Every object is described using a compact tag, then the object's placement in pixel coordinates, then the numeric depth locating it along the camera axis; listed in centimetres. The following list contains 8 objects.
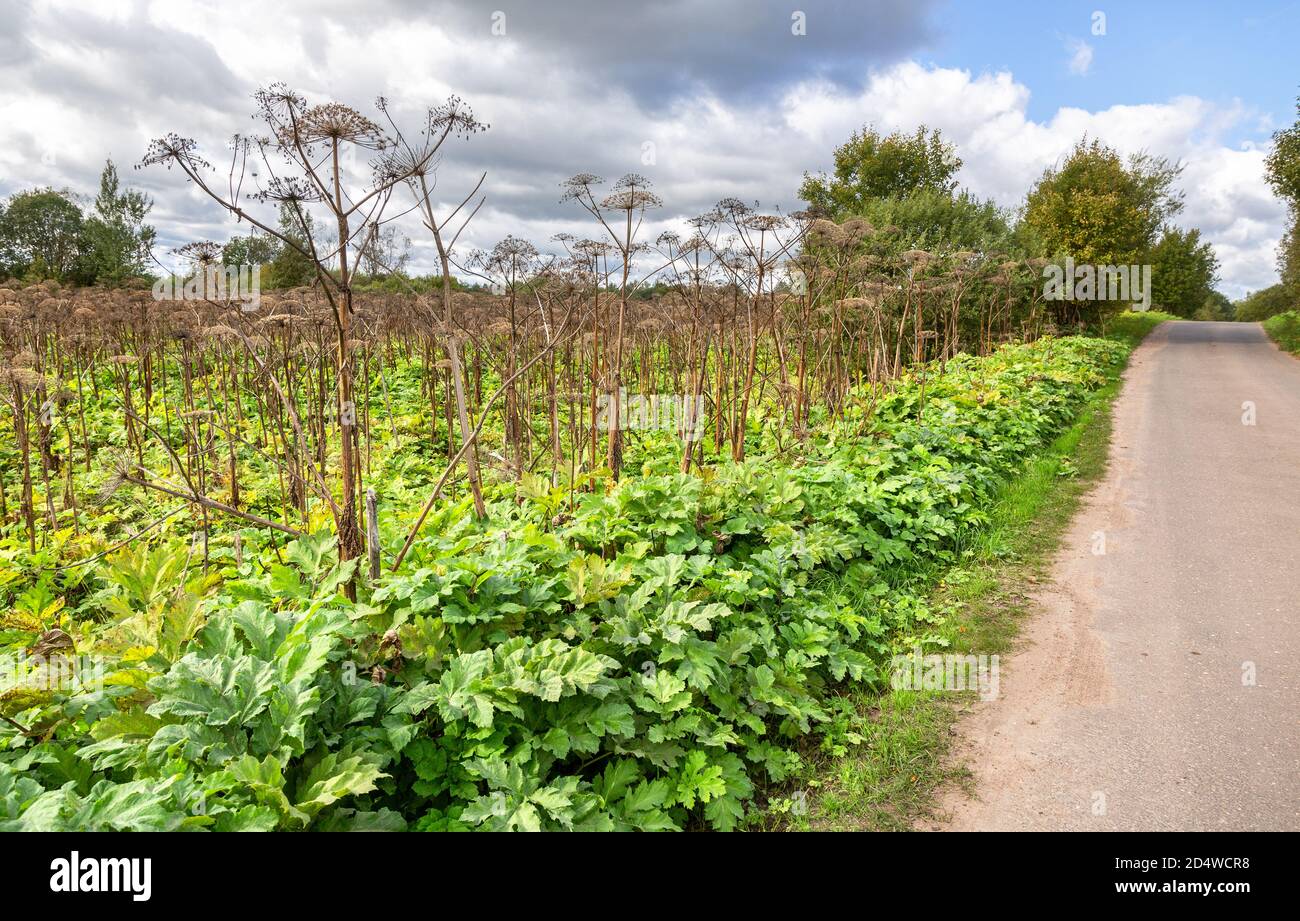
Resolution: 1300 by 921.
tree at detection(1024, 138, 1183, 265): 2106
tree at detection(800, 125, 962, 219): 2597
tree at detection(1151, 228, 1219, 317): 4356
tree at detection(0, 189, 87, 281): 2997
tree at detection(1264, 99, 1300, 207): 1956
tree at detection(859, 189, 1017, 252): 1502
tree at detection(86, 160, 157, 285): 2733
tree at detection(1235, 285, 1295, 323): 4768
